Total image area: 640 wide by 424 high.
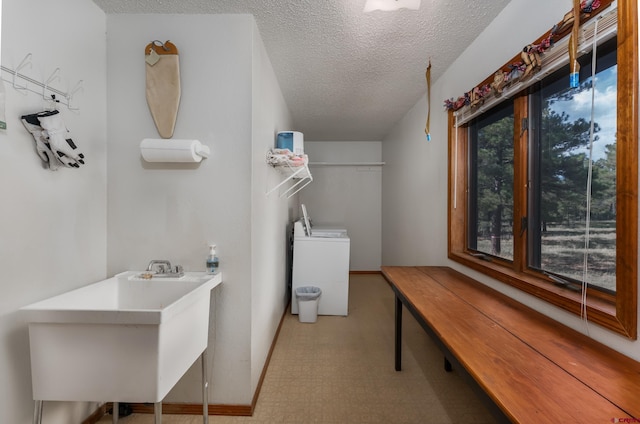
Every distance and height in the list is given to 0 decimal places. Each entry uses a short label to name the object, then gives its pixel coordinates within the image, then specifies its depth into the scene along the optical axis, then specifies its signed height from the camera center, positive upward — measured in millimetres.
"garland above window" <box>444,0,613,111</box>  1158 +807
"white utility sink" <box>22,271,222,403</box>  1141 -583
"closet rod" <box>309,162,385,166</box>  5043 +892
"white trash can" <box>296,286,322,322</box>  3102 -1033
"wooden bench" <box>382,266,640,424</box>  751 -509
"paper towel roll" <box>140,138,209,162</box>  1589 +356
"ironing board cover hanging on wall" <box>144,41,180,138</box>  1700 +783
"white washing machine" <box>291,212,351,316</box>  3283 -661
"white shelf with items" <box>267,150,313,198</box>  2379 +442
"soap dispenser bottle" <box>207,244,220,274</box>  1703 -299
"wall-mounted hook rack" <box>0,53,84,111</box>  1230 +601
